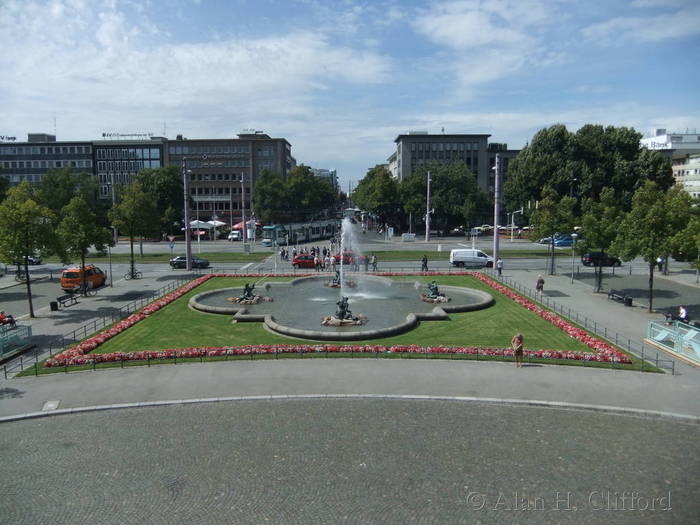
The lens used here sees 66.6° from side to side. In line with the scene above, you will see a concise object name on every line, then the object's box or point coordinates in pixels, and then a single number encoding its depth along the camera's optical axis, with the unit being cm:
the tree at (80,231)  3625
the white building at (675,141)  13612
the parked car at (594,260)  4945
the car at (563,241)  7276
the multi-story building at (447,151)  11931
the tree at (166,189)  8712
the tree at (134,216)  4772
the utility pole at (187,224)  5003
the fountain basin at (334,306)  2517
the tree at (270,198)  9156
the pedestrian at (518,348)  2016
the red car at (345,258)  5120
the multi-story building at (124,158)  10969
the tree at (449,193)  8981
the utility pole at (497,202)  4702
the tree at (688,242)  2663
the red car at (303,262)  5159
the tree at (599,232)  3709
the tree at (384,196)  9600
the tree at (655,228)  2917
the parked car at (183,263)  5262
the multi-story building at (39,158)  11050
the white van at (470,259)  5075
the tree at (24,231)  2875
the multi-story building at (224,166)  10894
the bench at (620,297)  3203
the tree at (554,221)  4591
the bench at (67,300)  3328
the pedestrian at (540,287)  3544
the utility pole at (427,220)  7907
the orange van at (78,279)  3907
